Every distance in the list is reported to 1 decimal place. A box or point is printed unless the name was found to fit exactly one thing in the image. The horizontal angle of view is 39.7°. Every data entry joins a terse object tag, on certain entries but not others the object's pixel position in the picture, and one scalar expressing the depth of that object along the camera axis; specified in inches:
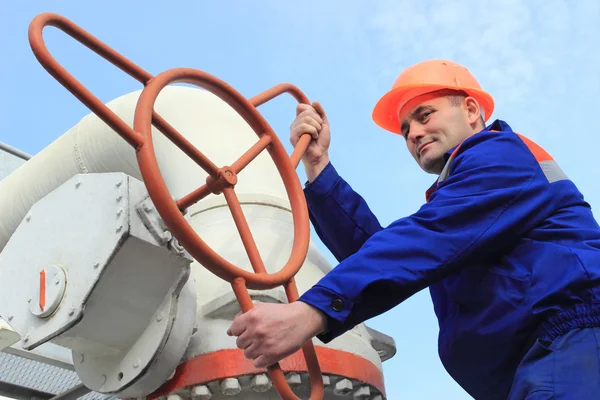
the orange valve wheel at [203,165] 56.8
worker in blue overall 56.7
